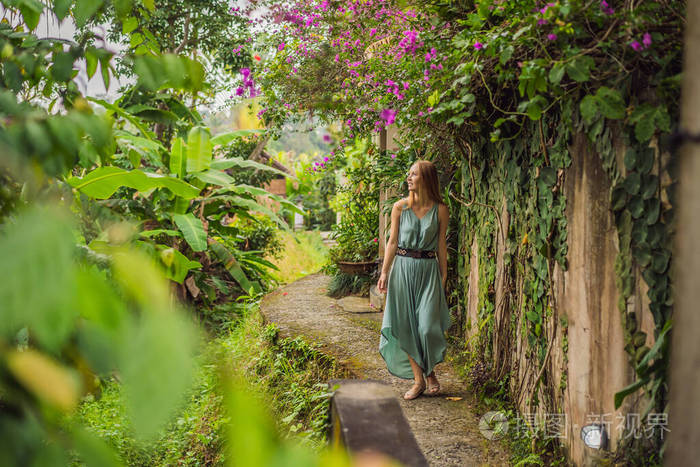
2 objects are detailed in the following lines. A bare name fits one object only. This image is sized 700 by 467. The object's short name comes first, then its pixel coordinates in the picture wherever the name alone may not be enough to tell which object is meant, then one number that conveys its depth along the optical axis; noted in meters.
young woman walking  4.17
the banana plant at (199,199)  6.49
